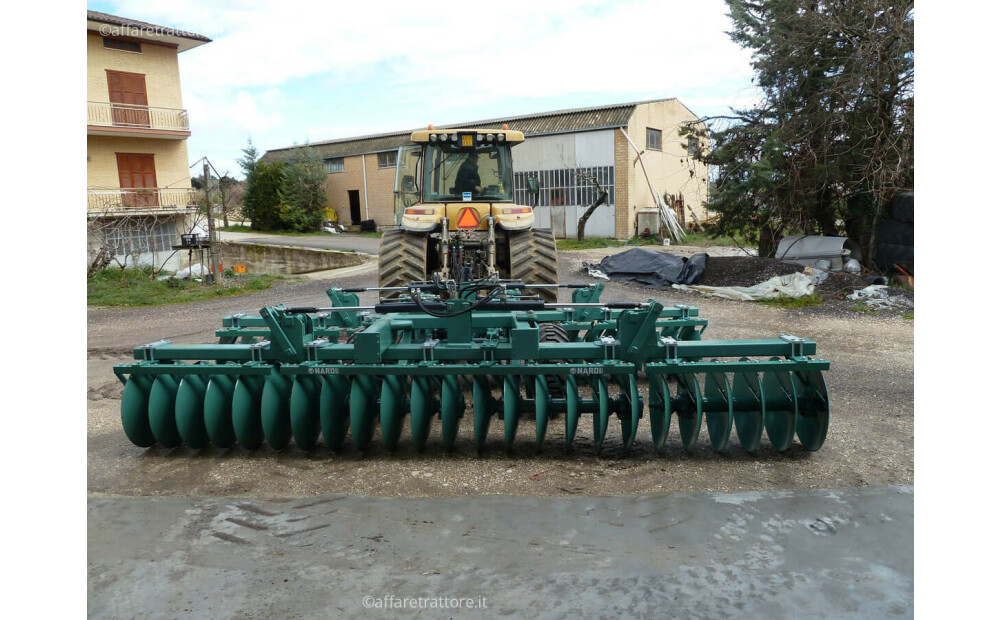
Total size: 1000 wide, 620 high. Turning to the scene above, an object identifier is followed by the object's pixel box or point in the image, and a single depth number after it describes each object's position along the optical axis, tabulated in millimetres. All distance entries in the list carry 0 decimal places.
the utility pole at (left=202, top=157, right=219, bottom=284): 13270
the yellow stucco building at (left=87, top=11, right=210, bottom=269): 18938
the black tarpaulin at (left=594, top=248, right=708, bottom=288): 11656
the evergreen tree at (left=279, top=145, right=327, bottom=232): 28484
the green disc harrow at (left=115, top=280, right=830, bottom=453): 3928
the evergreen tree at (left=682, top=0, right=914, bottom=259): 9703
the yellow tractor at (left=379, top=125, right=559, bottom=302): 6656
